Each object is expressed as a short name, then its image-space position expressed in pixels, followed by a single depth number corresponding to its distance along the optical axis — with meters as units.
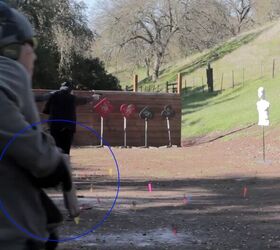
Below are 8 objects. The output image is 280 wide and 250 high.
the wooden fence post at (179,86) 28.70
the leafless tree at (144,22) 64.38
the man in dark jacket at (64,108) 9.39
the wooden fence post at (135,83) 30.02
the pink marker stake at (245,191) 11.67
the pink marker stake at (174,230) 8.01
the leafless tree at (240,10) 87.50
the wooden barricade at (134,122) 26.31
